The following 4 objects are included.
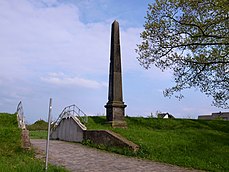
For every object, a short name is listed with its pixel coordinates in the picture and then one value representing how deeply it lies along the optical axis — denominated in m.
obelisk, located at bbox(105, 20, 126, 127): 17.09
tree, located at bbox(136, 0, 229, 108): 15.05
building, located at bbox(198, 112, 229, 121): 51.44
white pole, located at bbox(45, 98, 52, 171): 6.86
